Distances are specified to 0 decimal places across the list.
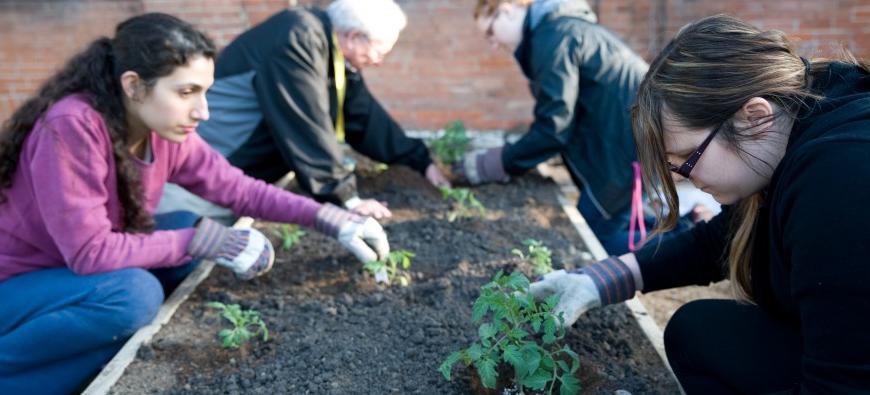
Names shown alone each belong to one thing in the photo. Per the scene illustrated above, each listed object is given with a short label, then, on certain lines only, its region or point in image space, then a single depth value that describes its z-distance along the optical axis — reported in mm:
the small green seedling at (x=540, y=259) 2947
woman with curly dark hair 2521
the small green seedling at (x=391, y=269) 2984
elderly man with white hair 3596
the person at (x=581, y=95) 3873
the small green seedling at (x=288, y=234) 3308
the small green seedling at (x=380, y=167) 4617
